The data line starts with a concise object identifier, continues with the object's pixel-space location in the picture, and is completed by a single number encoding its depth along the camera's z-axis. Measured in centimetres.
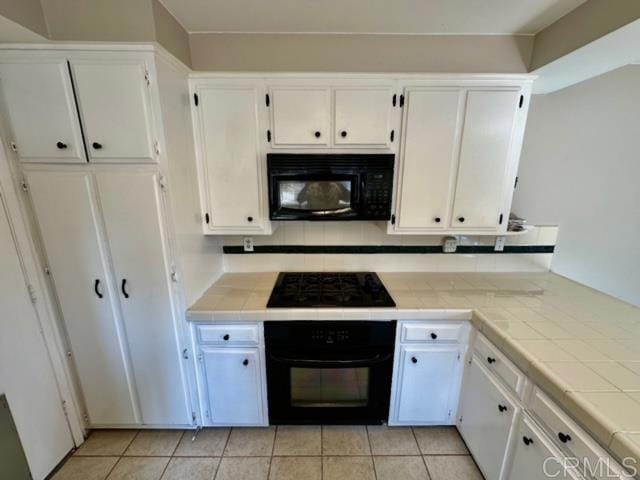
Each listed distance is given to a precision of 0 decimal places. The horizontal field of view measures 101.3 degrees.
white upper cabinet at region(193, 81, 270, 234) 158
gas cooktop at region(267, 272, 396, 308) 159
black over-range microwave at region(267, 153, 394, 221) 160
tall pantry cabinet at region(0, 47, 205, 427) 124
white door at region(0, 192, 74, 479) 128
